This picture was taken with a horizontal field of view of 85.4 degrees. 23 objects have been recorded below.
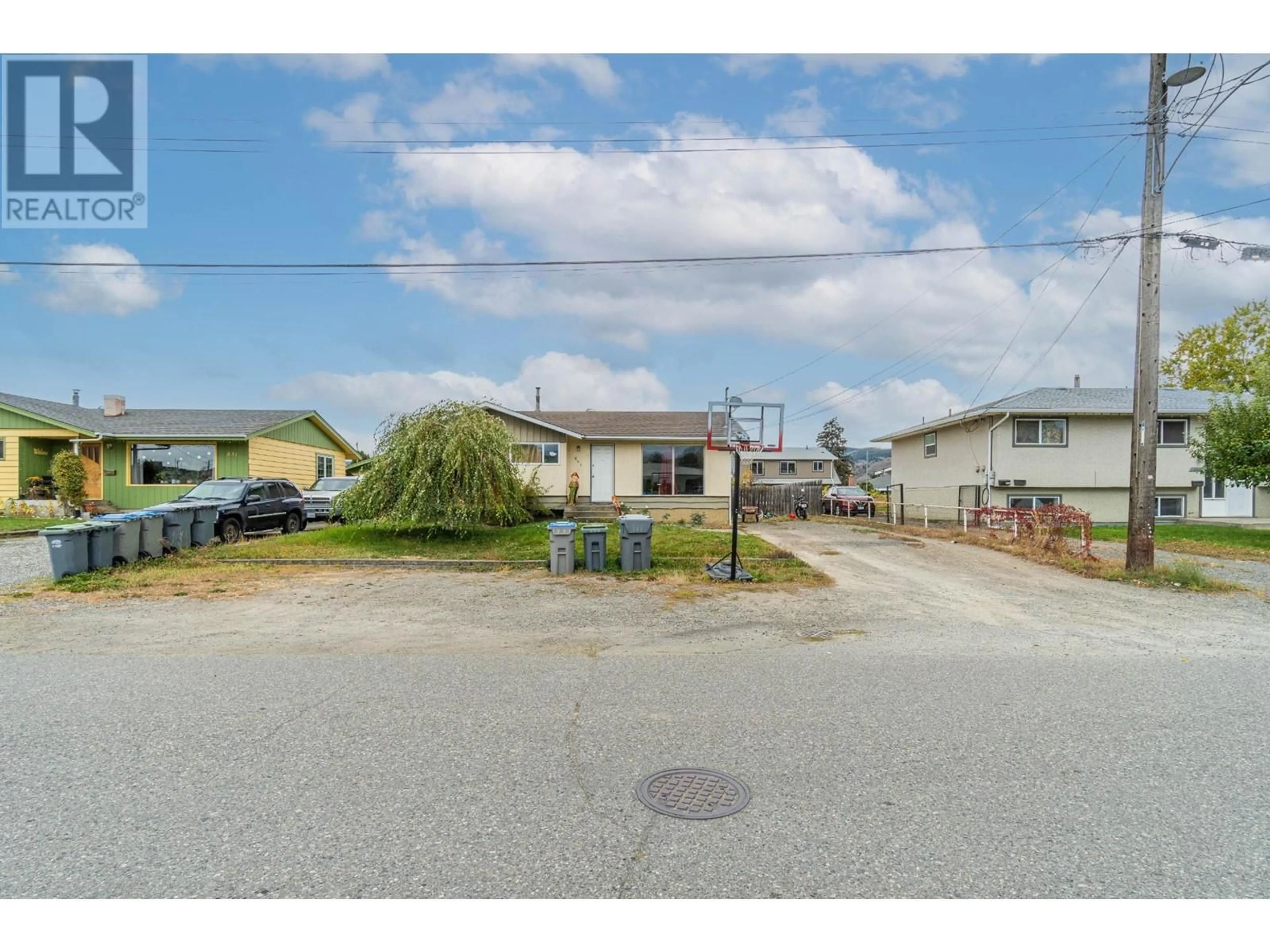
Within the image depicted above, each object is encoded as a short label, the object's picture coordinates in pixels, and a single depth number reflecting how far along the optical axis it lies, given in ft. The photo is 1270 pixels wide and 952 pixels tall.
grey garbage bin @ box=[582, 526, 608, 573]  39.11
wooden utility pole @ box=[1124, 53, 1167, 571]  37.04
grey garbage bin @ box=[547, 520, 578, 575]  38.96
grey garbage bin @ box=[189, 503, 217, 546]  47.21
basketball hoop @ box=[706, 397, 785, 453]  36.40
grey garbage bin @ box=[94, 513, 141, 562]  39.50
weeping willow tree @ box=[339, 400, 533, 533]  46.16
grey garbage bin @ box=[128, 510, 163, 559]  41.70
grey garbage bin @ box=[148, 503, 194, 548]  44.52
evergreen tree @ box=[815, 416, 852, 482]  264.72
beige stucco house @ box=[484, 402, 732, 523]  75.66
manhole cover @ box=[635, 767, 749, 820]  10.80
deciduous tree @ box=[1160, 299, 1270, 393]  116.37
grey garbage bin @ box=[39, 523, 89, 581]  35.81
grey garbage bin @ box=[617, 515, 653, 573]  39.06
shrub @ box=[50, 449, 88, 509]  74.49
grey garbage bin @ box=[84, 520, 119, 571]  37.47
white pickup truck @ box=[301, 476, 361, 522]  72.02
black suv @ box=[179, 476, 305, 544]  53.11
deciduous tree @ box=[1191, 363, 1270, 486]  55.21
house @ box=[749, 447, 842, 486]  185.88
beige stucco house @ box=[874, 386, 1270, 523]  74.43
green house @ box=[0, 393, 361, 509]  77.46
